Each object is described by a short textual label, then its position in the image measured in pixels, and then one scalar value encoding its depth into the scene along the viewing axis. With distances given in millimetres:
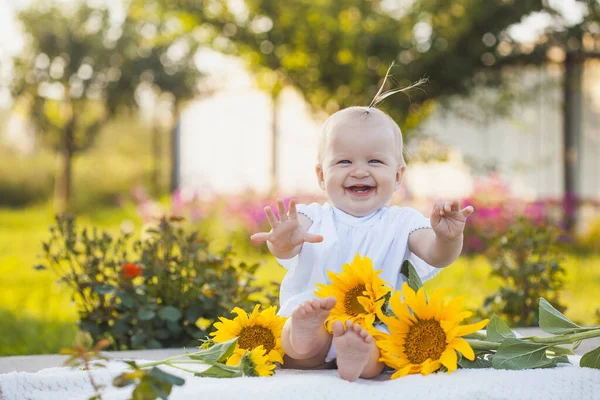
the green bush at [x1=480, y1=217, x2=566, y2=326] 3646
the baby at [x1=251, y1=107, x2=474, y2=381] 2205
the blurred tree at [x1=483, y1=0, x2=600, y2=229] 7828
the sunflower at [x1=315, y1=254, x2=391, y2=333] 2008
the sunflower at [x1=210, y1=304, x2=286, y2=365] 2113
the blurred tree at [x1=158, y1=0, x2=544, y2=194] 6922
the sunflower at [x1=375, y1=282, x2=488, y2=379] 1911
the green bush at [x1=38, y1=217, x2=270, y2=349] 3094
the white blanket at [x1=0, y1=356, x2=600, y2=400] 1781
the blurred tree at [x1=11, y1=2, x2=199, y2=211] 13797
